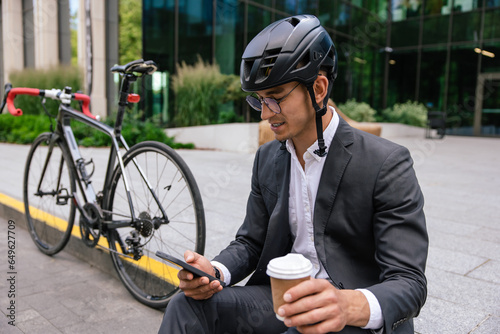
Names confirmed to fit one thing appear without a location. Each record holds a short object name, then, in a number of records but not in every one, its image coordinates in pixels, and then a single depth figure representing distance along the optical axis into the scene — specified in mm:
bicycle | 2852
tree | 15912
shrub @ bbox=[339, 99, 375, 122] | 18750
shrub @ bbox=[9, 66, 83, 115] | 14633
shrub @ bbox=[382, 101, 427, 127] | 21375
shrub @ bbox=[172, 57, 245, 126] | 13117
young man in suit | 1449
